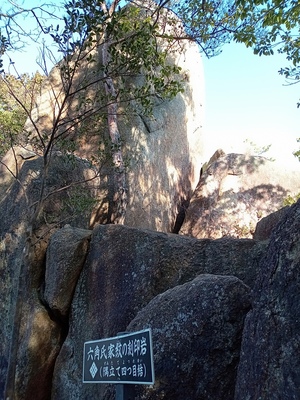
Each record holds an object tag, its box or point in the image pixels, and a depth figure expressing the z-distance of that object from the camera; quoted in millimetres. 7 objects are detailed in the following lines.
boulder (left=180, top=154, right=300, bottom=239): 13320
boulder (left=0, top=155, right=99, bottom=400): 6758
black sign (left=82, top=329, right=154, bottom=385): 2949
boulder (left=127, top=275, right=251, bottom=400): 4082
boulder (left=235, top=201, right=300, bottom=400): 3053
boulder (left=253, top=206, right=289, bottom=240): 8498
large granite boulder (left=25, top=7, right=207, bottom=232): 11555
